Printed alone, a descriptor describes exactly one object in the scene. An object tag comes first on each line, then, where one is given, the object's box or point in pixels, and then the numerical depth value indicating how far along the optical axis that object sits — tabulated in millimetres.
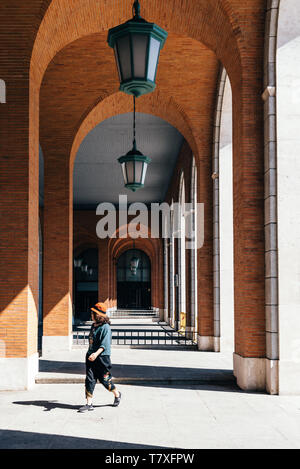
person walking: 6680
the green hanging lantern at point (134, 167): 9633
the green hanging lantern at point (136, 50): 4488
